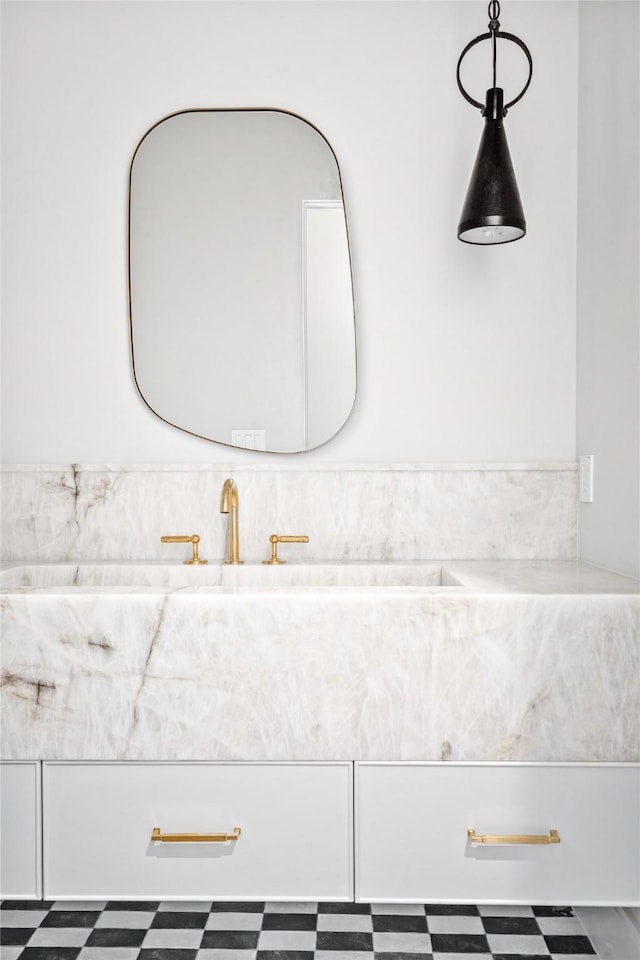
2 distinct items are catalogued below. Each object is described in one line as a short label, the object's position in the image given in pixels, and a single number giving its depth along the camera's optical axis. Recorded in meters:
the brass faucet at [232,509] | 1.90
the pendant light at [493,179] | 1.71
